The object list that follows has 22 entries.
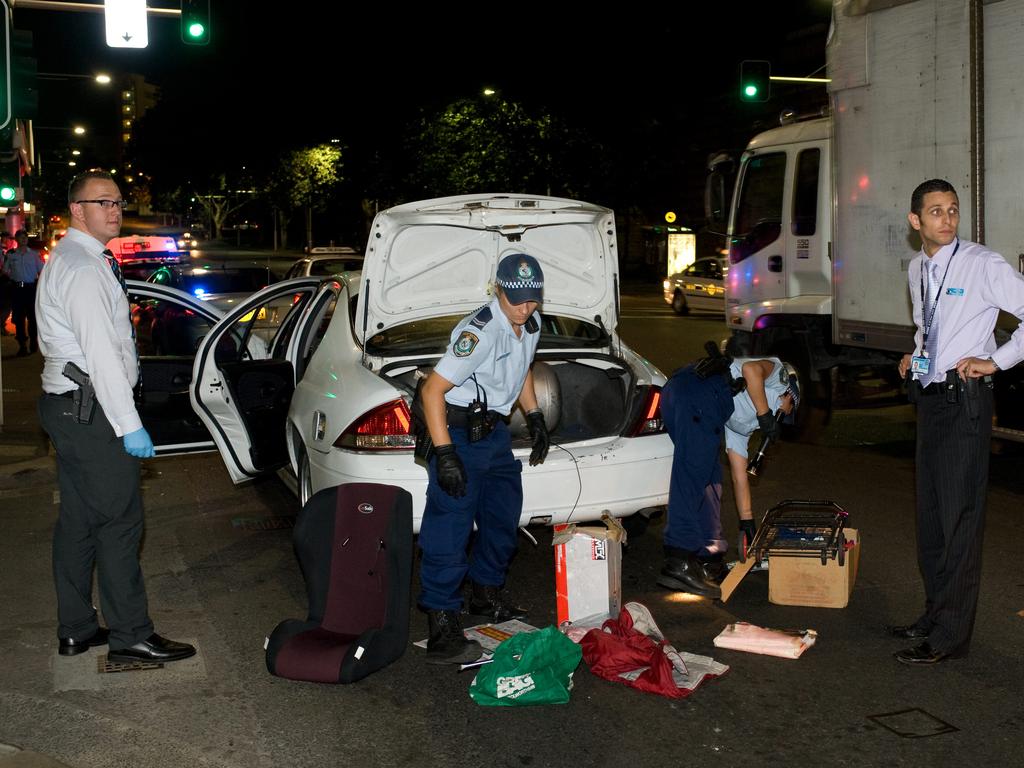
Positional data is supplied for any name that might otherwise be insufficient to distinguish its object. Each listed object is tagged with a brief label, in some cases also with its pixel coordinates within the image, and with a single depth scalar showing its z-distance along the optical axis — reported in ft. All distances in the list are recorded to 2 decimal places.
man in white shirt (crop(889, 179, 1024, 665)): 16.39
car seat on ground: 16.44
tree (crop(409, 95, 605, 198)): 130.93
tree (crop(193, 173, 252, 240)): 343.59
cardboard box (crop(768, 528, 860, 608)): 19.15
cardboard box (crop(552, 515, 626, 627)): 18.22
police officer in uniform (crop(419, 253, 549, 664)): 16.87
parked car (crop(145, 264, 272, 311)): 51.16
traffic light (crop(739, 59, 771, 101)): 67.31
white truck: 24.76
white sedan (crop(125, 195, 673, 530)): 20.27
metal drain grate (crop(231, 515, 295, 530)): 25.34
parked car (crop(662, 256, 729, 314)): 86.79
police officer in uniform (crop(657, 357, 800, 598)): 20.31
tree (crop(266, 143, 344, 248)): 182.80
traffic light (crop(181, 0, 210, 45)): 50.80
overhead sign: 47.73
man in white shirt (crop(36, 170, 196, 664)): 15.81
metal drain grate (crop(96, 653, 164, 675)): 16.74
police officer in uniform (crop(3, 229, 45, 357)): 62.49
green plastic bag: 15.30
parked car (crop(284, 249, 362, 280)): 64.69
